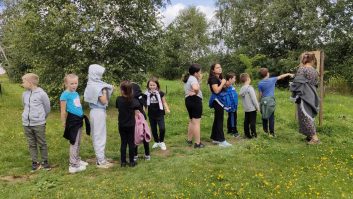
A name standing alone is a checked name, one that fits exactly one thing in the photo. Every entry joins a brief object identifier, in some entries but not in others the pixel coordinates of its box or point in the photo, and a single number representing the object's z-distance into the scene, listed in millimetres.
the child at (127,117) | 7922
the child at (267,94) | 10352
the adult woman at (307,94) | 9250
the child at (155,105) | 9227
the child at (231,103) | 10289
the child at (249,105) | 10258
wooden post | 10535
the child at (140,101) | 8414
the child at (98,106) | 7848
